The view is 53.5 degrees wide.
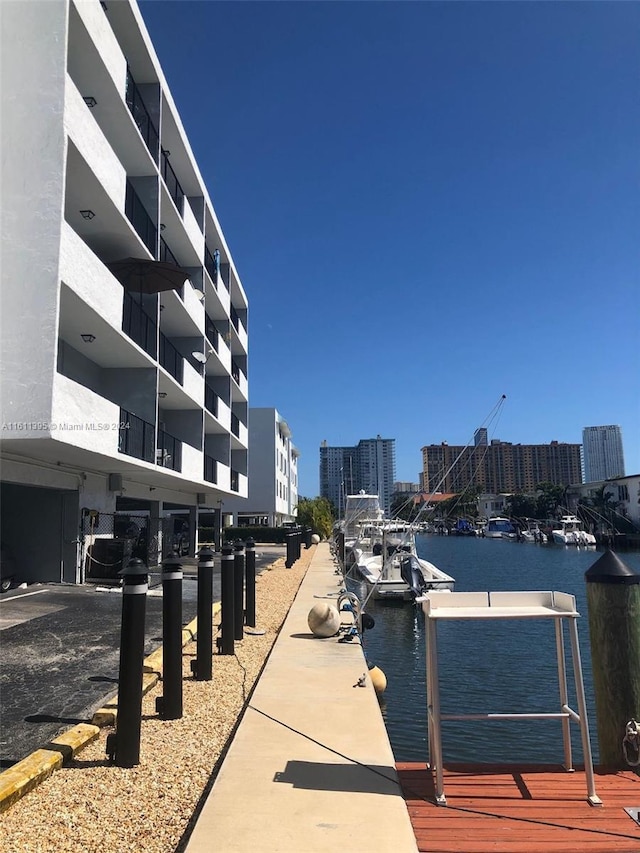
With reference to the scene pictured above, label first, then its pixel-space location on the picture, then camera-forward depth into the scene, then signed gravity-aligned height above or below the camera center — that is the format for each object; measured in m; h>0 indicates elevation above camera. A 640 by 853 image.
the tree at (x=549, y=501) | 105.62 +2.57
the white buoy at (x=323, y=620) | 11.28 -1.81
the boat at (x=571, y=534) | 78.81 -2.26
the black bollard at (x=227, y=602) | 9.59 -1.24
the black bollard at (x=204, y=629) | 8.02 -1.38
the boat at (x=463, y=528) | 121.62 -2.11
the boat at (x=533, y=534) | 87.51 -2.41
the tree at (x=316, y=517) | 58.56 +0.16
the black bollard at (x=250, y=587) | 12.28 -1.33
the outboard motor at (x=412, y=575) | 24.58 -2.23
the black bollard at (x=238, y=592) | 10.26 -1.18
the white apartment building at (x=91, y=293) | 12.42 +5.63
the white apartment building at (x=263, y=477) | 66.69 +4.49
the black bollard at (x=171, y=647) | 6.44 -1.28
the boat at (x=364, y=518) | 39.03 +0.01
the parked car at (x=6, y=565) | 15.75 -1.09
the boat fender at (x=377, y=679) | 9.49 -2.42
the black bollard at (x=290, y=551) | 28.38 -1.44
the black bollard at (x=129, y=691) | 5.19 -1.38
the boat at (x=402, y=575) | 24.70 -2.50
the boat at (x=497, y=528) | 104.81 -1.84
